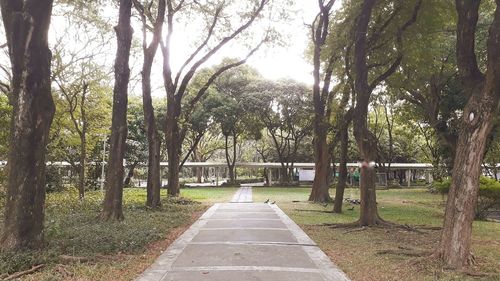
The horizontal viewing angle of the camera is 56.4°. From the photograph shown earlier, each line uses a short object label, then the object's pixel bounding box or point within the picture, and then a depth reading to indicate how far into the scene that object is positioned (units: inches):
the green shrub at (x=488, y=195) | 618.5
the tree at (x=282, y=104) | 1388.2
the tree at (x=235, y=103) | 1385.3
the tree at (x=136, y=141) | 1322.6
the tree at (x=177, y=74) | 738.2
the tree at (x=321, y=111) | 698.2
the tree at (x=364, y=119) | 457.2
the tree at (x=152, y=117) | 601.0
